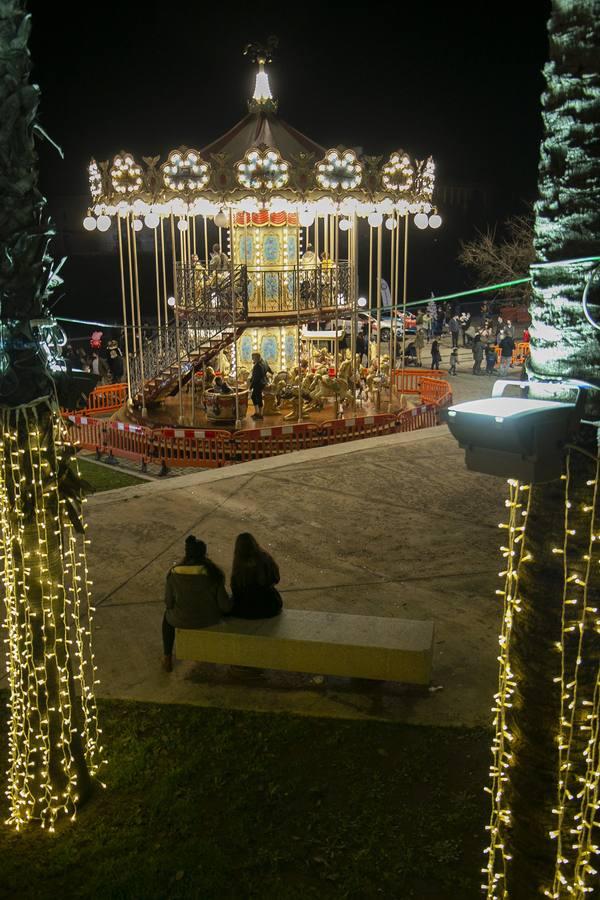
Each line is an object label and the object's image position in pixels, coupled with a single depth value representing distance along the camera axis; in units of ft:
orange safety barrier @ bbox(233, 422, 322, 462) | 49.60
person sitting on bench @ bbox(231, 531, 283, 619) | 21.95
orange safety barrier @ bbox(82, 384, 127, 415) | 65.82
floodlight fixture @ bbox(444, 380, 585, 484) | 10.29
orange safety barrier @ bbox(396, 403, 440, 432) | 55.72
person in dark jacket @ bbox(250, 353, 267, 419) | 54.60
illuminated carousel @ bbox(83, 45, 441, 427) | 51.42
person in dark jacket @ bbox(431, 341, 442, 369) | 80.59
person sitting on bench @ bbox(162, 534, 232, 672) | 21.65
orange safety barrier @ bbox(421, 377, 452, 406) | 61.31
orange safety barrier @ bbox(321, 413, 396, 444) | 52.08
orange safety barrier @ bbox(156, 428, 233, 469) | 49.34
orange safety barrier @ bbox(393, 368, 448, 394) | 69.00
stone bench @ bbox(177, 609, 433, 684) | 21.07
